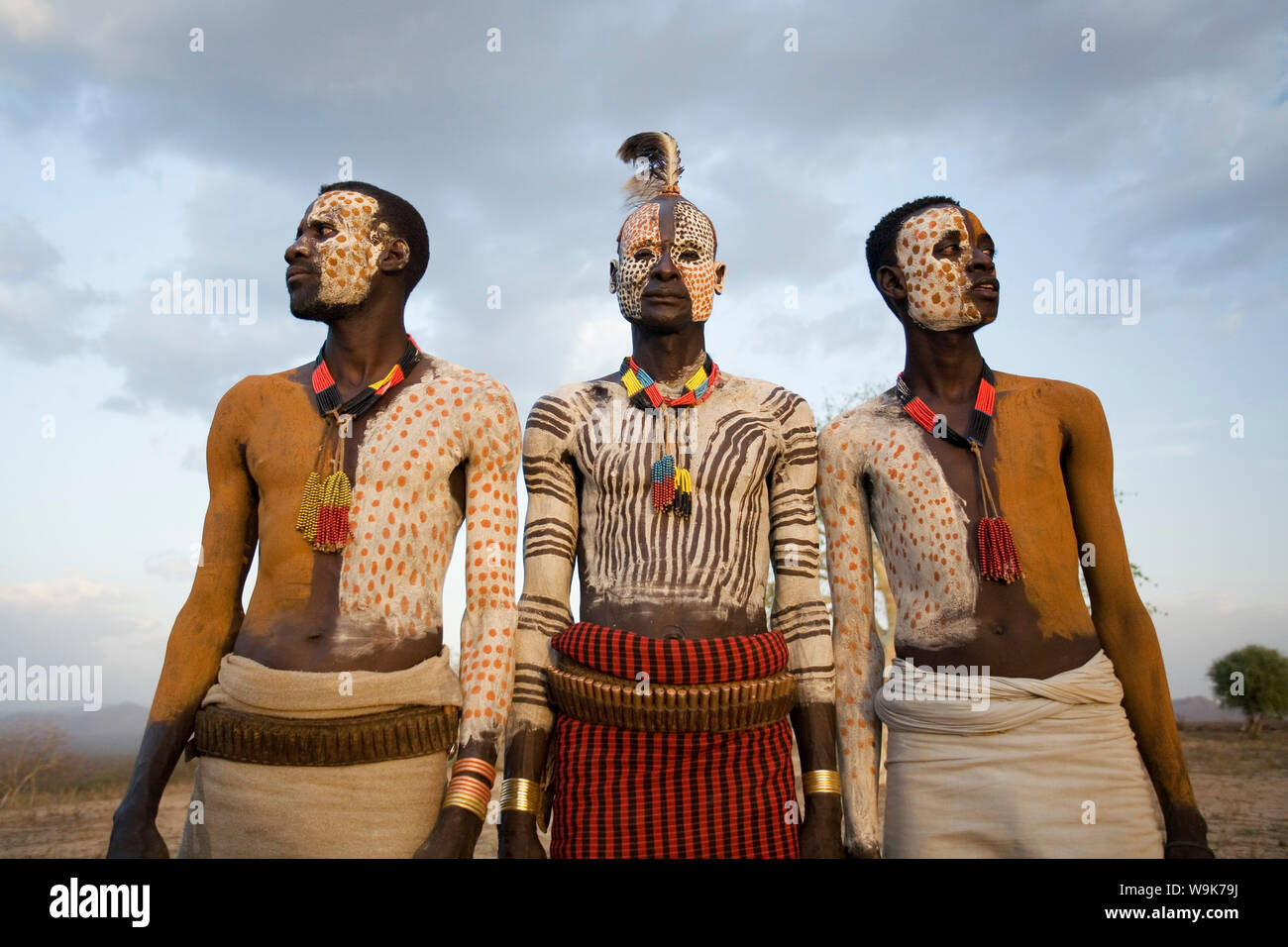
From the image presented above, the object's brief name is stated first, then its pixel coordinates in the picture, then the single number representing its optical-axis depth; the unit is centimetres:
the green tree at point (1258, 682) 2448
